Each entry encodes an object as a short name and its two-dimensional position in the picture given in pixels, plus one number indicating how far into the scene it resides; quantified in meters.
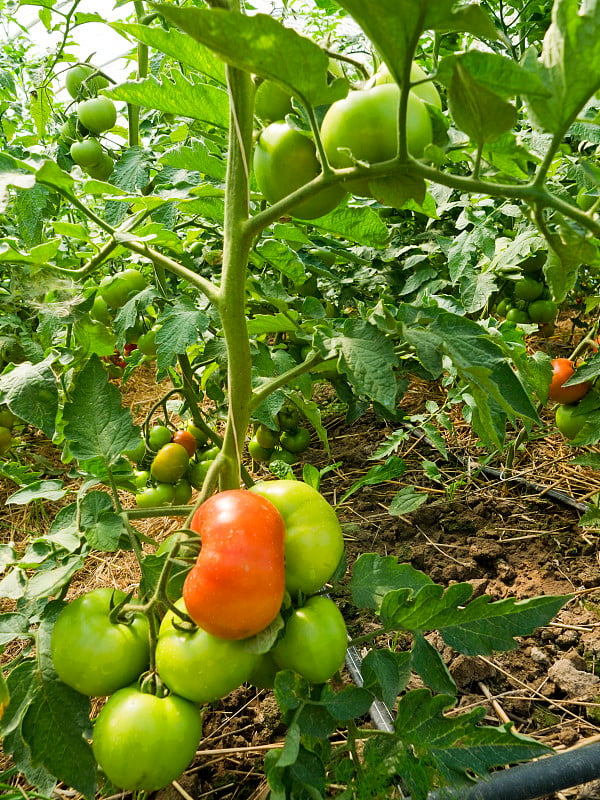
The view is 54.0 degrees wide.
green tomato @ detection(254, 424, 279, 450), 1.66
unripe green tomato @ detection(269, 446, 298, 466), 1.66
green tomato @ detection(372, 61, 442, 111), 0.60
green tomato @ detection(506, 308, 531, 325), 1.61
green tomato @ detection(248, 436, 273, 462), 1.71
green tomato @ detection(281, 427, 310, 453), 1.67
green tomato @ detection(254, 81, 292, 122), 0.68
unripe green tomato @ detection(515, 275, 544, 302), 1.56
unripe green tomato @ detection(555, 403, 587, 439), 1.26
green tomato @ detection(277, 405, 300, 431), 1.63
